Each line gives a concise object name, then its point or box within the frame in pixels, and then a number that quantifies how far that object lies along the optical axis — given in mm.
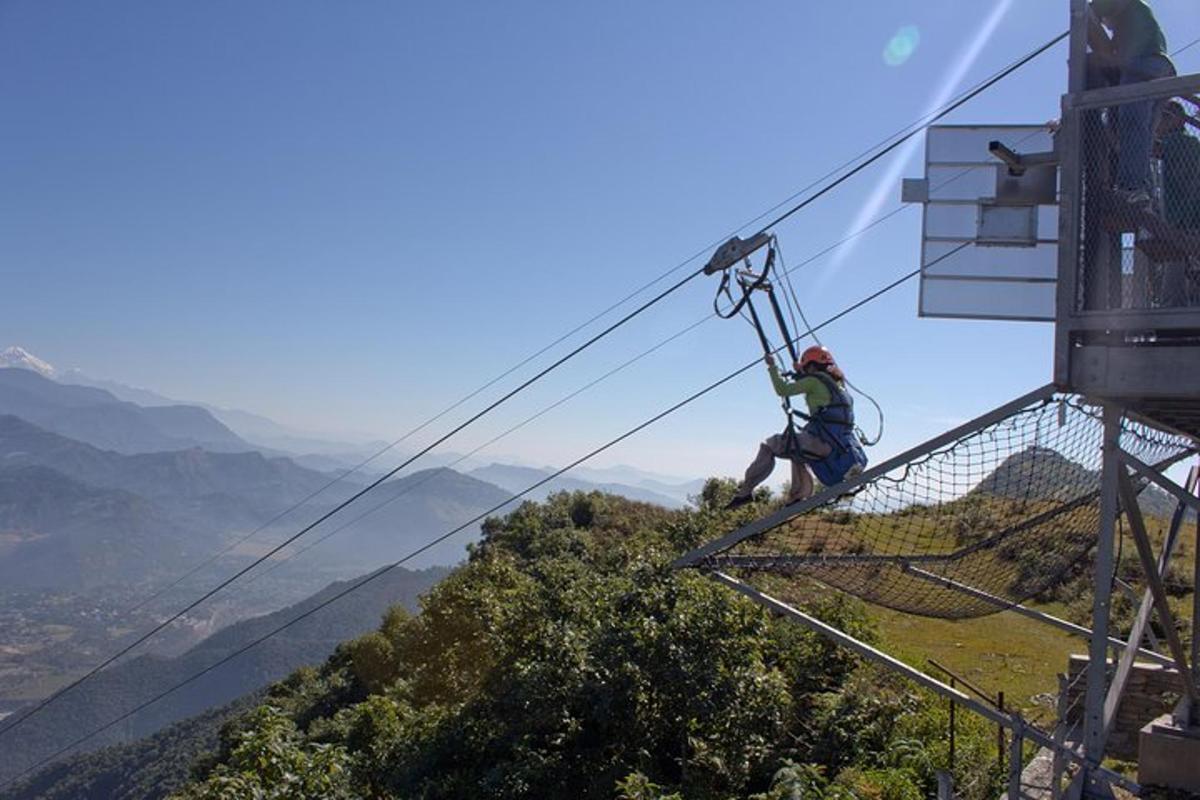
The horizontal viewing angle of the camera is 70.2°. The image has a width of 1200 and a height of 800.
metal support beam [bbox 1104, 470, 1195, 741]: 5727
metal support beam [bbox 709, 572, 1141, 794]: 5180
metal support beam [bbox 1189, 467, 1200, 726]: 7118
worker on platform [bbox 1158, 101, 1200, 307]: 5453
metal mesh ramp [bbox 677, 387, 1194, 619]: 6320
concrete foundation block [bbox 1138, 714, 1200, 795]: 6879
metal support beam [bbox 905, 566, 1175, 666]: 8172
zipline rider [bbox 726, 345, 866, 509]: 7934
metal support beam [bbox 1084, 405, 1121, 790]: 5242
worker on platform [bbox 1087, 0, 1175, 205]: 5742
